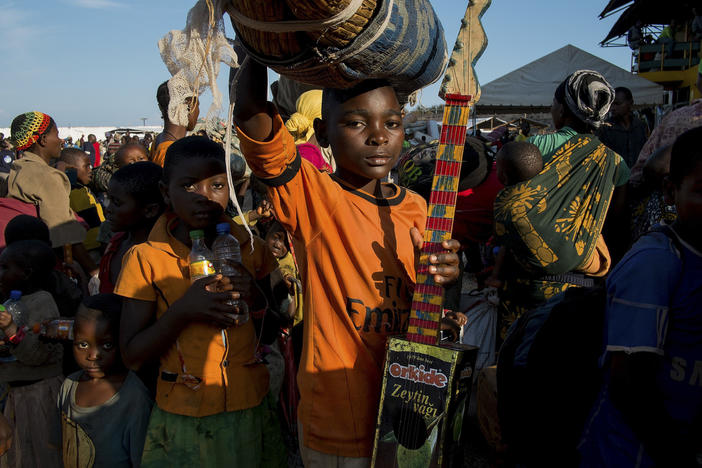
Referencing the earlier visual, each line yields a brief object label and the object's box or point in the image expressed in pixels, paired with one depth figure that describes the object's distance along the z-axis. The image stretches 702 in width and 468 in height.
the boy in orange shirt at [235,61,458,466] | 1.62
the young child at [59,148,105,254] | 5.17
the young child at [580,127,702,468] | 1.51
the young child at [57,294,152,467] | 2.15
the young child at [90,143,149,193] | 4.33
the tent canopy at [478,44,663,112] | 11.16
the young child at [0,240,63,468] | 2.56
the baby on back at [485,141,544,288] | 2.99
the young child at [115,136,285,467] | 1.87
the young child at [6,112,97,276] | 4.23
